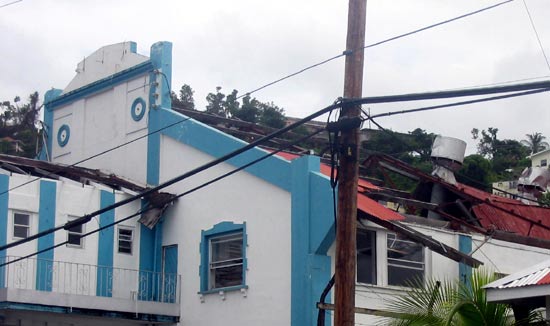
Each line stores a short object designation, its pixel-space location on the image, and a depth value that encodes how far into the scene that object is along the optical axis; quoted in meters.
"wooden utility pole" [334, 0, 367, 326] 13.70
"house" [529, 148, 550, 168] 93.06
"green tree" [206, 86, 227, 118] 64.50
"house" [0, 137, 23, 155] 56.60
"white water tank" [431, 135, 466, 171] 27.16
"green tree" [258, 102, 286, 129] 52.35
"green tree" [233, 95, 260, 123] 55.47
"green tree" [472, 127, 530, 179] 79.68
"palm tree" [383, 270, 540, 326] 13.46
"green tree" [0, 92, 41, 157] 58.91
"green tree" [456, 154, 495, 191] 48.62
